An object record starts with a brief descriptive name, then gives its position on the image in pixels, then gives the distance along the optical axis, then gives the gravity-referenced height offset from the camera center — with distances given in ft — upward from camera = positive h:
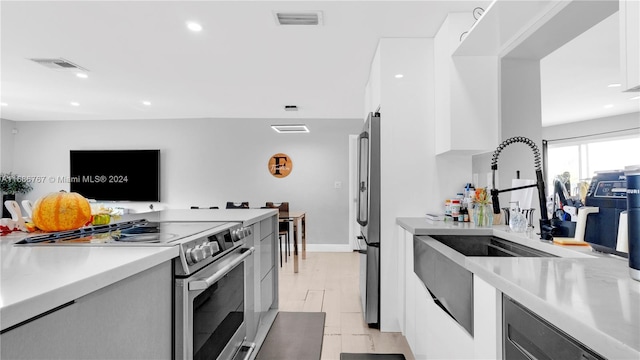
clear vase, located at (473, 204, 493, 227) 6.84 -0.70
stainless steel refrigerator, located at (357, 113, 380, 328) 8.55 -1.19
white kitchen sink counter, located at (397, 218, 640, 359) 1.73 -0.79
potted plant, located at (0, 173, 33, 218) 19.94 -0.12
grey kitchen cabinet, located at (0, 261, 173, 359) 1.95 -1.06
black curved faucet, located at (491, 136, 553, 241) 4.66 -0.20
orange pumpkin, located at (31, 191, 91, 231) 4.11 -0.37
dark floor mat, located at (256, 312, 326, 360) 7.21 -3.84
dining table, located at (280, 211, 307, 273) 14.44 -1.97
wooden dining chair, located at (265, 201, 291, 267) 15.94 -1.86
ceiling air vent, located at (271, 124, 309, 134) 15.69 +2.81
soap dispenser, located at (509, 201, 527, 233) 5.60 -0.68
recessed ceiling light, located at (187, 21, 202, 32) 8.40 +4.21
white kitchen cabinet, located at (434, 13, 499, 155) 7.61 +2.05
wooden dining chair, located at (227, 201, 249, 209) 16.48 -1.13
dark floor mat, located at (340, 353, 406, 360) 7.04 -3.84
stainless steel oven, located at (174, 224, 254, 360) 3.60 -1.58
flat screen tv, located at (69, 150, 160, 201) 20.22 +0.63
